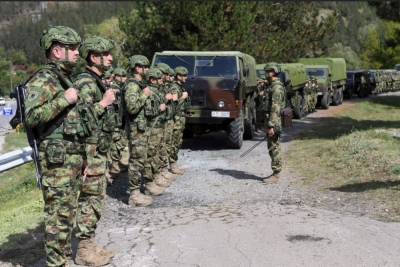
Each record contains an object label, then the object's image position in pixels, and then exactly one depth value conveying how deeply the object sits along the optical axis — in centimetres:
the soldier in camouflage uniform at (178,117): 1491
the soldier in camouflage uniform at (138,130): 1115
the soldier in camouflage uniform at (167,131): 1367
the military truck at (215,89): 1886
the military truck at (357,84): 5320
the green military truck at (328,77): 3845
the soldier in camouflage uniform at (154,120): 1216
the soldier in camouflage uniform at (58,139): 649
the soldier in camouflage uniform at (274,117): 1390
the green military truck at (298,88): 2897
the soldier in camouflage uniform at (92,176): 791
